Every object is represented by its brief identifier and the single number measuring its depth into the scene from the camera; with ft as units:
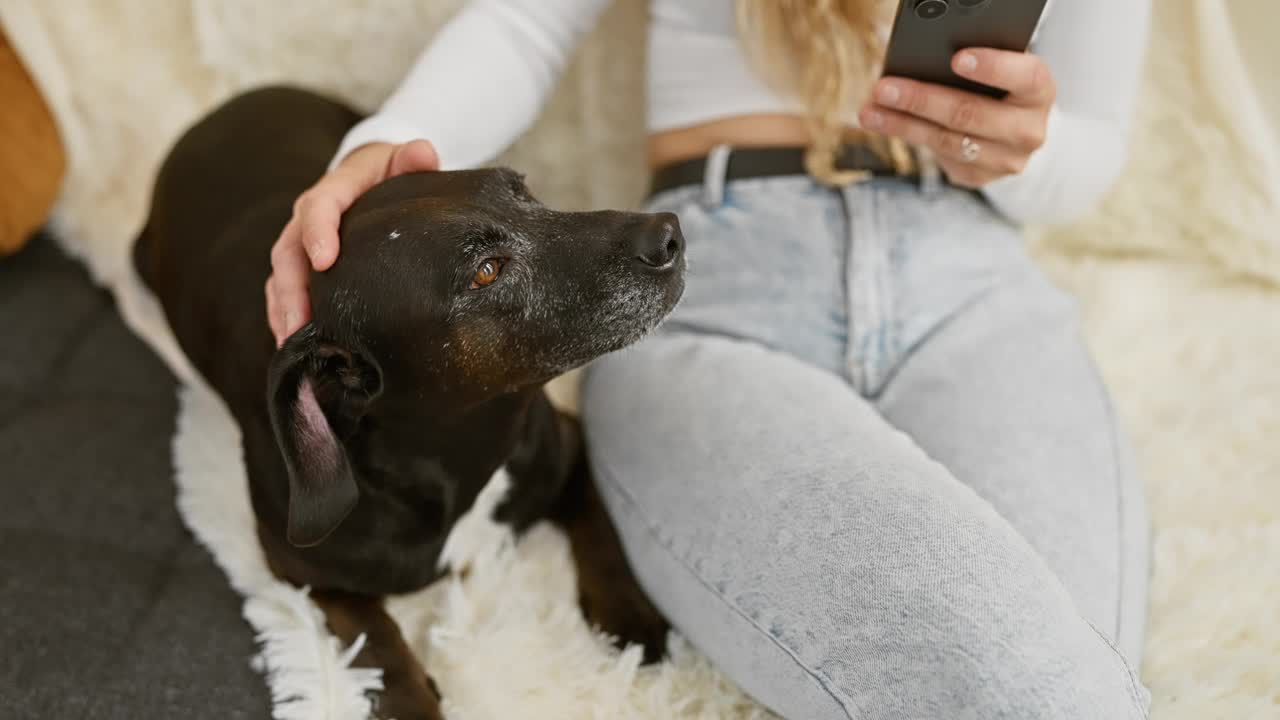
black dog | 3.99
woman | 3.74
